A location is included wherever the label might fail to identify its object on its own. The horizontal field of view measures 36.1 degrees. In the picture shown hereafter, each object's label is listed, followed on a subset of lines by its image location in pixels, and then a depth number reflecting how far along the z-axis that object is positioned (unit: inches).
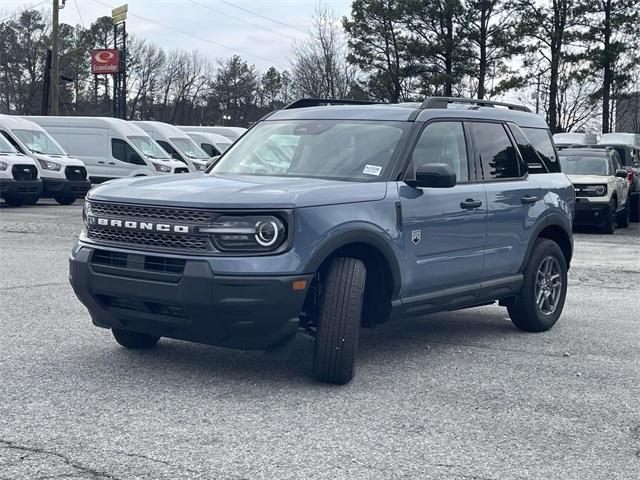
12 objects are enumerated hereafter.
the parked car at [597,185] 780.6
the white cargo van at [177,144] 1196.5
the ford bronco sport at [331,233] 219.8
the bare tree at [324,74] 2194.1
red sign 2277.3
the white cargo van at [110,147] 1075.3
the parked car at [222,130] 1451.3
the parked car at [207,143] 1353.3
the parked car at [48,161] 968.3
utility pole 1557.6
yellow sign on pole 2445.9
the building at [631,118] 2460.1
